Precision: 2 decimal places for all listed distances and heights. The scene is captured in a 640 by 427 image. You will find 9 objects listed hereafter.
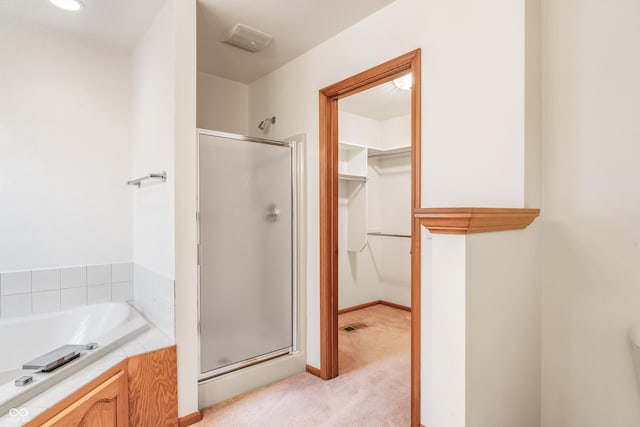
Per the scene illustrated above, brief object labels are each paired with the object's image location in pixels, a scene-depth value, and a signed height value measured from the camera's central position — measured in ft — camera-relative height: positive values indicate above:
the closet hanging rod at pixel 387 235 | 13.46 -0.95
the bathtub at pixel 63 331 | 6.29 -2.50
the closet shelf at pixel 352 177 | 12.40 +1.34
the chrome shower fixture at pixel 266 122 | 9.41 +2.60
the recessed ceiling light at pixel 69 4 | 6.52 +4.19
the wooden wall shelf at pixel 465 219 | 3.50 -0.08
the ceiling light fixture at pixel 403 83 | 9.53 +3.79
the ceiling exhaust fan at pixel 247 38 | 7.28 +4.00
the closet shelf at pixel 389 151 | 13.22 +2.52
